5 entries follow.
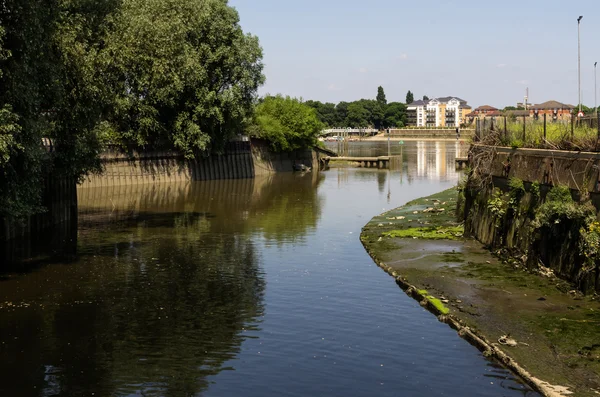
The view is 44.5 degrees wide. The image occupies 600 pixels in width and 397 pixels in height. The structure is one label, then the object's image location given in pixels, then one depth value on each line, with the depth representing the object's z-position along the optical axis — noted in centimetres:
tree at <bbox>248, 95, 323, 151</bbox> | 9006
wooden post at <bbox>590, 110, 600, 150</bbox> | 2360
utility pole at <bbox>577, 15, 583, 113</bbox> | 3506
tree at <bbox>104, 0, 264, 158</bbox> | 6103
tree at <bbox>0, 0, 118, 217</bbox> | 2598
